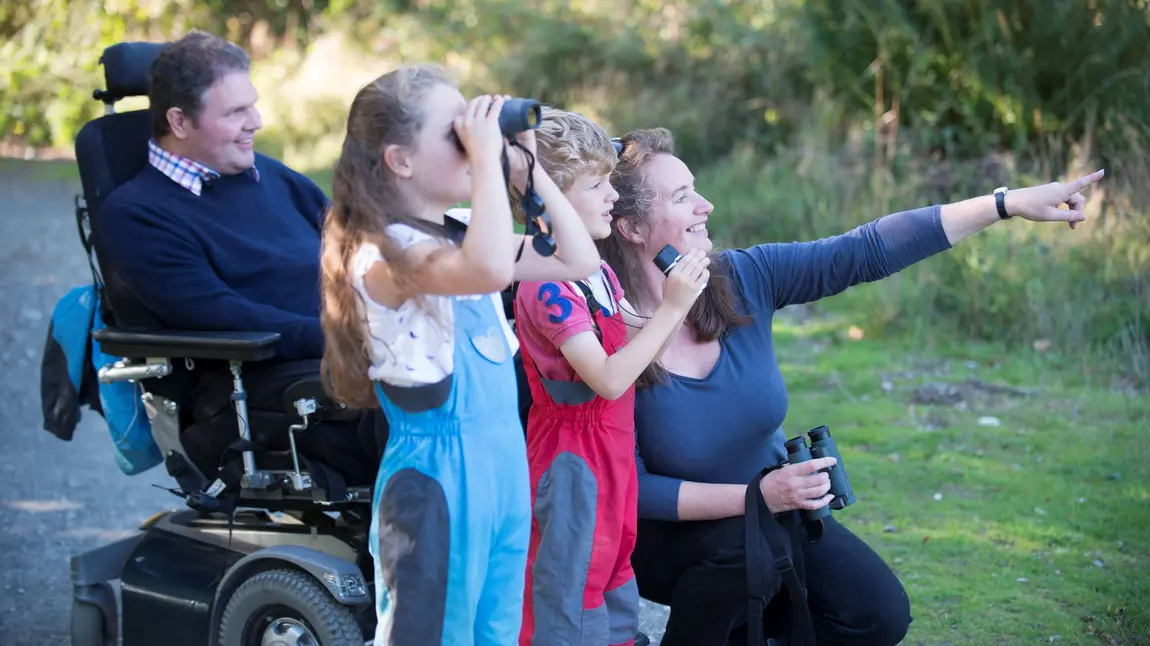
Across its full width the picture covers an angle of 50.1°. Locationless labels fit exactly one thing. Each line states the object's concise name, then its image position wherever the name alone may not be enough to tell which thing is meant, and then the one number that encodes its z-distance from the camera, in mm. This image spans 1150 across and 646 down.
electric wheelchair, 3125
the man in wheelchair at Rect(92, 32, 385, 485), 3354
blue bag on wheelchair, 3643
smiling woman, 2920
